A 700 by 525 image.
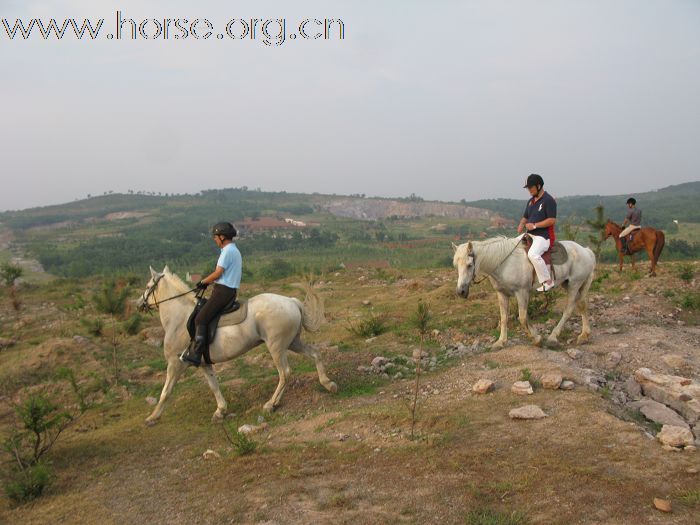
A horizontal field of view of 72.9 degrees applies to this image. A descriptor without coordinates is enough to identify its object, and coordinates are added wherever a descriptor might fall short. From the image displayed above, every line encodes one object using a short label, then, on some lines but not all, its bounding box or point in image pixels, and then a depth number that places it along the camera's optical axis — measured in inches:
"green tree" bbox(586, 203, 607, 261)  592.1
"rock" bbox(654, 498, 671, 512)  128.8
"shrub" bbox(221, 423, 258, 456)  197.6
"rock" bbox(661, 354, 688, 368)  257.6
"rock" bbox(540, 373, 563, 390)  223.0
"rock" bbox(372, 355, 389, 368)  302.5
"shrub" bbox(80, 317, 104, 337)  485.9
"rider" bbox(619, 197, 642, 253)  590.2
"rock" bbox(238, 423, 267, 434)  229.9
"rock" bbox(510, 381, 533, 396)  222.4
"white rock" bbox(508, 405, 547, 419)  196.7
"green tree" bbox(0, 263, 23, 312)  693.4
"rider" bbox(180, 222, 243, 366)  239.6
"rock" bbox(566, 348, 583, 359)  273.7
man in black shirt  293.0
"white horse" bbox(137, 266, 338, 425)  249.0
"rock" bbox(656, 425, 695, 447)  163.6
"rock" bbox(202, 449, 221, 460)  204.1
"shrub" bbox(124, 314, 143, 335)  488.7
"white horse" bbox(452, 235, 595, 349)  286.4
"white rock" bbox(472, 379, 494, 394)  230.4
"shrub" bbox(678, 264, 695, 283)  484.1
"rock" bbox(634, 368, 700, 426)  201.2
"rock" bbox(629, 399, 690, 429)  192.8
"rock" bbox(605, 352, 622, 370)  262.5
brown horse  563.8
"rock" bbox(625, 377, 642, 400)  224.9
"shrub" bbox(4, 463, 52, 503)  183.9
